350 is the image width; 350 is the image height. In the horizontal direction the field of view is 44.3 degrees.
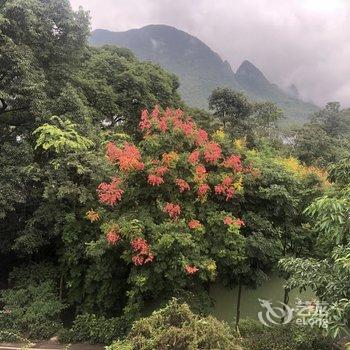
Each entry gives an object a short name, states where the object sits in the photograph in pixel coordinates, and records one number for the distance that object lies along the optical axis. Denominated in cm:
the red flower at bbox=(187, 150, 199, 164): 970
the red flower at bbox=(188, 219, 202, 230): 952
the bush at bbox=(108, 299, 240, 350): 577
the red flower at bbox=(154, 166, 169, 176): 937
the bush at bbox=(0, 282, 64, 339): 1059
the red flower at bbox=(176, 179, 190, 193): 959
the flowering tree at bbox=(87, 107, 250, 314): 924
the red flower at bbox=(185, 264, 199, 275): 899
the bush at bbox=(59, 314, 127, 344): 1025
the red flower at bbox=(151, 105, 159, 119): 1022
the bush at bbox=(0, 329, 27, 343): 1016
